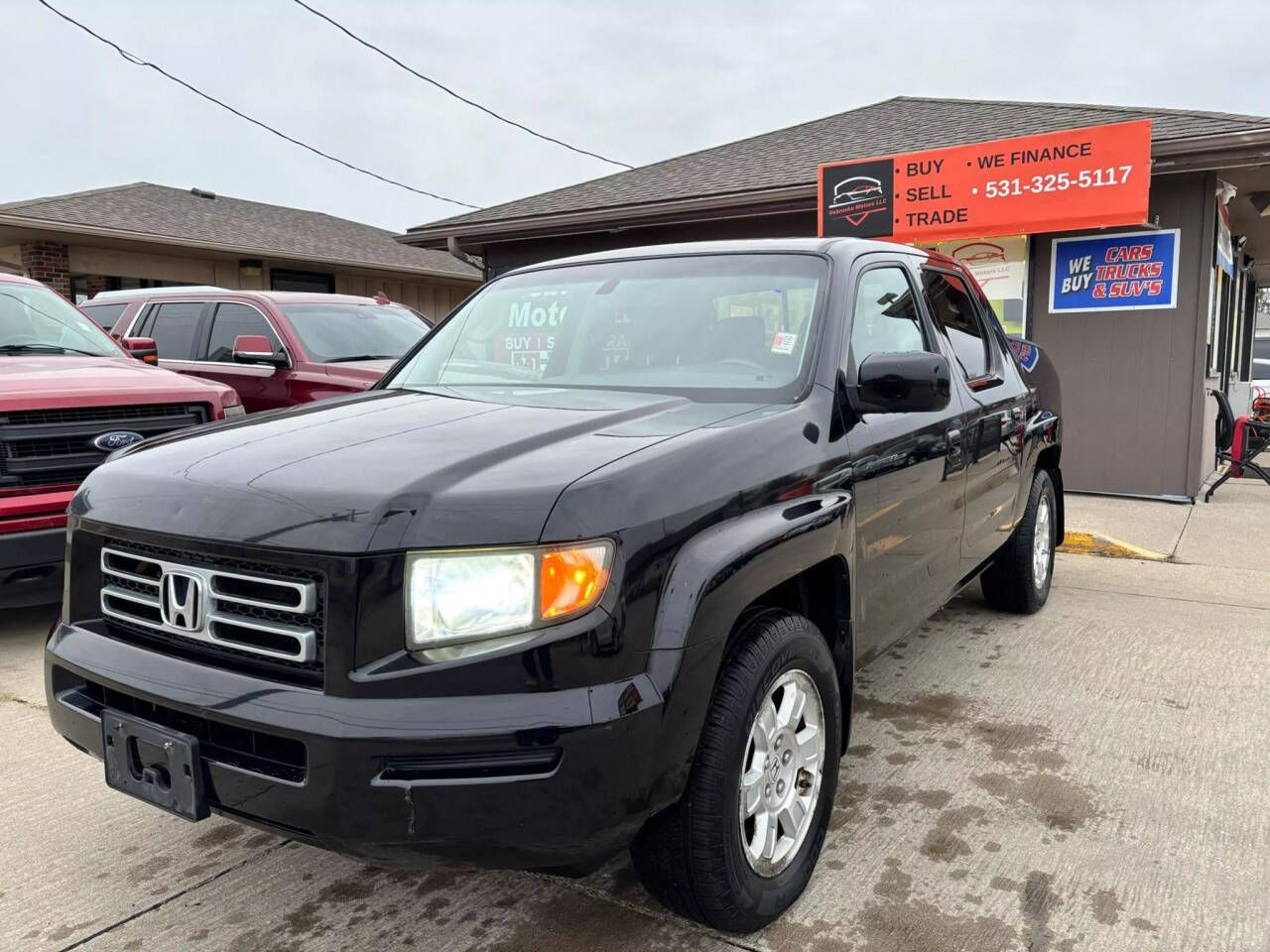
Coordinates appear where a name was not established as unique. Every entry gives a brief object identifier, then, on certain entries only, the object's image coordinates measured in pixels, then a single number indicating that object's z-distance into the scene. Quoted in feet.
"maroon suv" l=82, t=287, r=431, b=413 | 24.27
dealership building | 27.99
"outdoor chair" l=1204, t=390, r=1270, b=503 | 28.58
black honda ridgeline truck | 6.14
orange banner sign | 26.58
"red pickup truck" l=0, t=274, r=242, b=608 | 14.12
